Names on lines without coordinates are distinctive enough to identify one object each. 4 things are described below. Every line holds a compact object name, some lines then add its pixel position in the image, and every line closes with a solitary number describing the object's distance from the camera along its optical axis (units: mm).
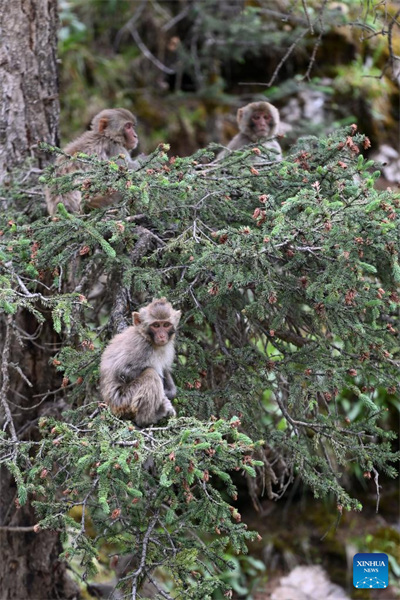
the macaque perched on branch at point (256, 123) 14883
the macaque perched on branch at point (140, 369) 8750
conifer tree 7852
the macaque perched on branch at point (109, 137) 12687
